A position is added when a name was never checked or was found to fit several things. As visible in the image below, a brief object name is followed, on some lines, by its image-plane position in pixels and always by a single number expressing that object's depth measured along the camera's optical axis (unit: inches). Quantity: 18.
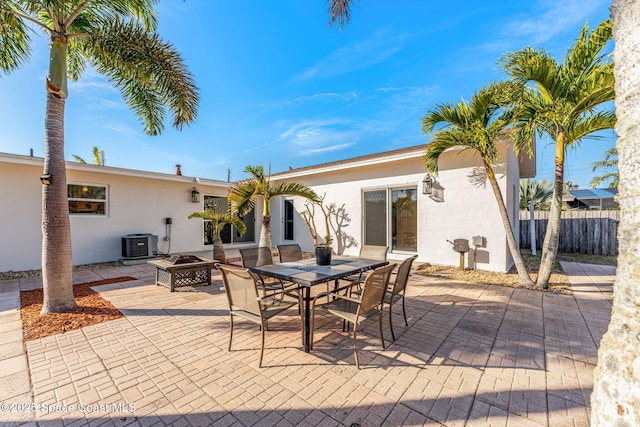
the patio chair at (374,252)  195.9
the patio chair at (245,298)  111.6
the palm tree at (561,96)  176.4
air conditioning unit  333.4
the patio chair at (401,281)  133.8
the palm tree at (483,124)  214.7
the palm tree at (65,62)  159.8
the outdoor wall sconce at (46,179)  158.4
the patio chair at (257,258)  179.2
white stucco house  275.6
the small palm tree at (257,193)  266.1
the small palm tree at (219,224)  292.5
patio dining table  120.1
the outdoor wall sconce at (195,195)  408.2
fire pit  213.5
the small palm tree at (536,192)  639.8
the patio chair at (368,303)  111.0
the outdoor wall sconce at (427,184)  297.4
